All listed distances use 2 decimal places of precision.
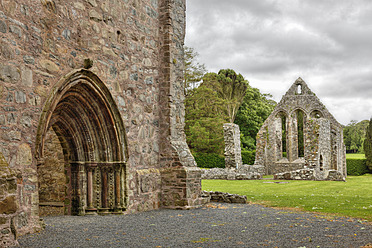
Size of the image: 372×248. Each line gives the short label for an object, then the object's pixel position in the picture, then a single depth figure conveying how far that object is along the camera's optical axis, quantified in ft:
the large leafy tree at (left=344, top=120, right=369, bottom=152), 199.19
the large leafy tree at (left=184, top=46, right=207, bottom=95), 113.80
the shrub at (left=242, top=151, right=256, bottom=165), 100.94
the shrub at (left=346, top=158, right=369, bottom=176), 98.94
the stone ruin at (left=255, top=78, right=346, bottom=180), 90.43
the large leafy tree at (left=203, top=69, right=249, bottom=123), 122.21
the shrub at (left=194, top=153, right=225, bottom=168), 97.12
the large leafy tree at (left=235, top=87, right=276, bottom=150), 120.98
